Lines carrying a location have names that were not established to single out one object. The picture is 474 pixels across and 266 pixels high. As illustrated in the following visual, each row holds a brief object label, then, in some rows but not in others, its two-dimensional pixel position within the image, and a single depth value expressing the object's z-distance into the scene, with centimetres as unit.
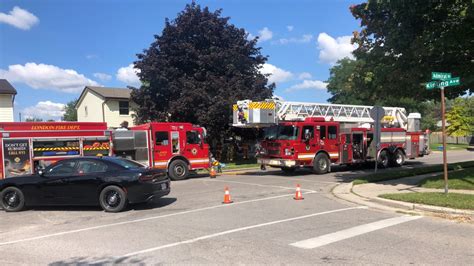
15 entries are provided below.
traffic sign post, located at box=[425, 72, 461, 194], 1068
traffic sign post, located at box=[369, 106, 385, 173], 1694
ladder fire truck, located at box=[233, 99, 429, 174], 1914
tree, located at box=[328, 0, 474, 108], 1258
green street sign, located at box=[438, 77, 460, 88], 1065
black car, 1057
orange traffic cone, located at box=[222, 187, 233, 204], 1152
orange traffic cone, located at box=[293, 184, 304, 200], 1198
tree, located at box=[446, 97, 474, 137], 5547
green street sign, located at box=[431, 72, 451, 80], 1084
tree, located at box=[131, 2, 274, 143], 2616
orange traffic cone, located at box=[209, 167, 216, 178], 1916
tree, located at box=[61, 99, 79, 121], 8040
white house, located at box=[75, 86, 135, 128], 4053
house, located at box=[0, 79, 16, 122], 2728
